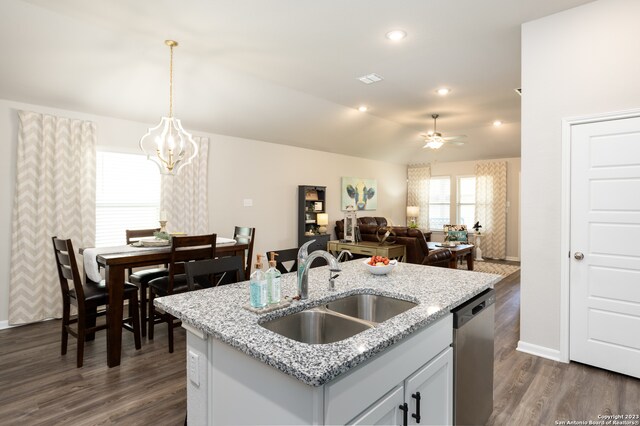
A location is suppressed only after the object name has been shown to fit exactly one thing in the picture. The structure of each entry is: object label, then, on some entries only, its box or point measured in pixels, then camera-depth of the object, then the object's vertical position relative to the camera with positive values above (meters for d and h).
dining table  2.86 -0.68
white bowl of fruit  2.19 -0.36
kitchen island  1.03 -0.53
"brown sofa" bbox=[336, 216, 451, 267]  5.39 -0.61
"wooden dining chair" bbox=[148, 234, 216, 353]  3.14 -0.55
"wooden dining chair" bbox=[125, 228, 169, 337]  3.56 -0.74
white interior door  2.66 -0.28
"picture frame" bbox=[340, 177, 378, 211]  8.02 +0.38
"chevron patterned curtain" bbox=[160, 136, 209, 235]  4.93 +0.17
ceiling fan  6.06 +1.21
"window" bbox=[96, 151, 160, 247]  4.48 +0.17
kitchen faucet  1.59 -0.26
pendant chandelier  3.42 +0.60
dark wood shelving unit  6.80 -0.01
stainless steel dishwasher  1.71 -0.80
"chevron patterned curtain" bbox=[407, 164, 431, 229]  9.74 +0.57
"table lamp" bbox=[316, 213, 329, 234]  6.96 -0.25
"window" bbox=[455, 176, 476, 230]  9.02 +0.22
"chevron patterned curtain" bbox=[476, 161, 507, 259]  8.32 +0.08
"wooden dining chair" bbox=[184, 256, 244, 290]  2.07 -0.37
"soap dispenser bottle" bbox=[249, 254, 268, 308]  1.48 -0.35
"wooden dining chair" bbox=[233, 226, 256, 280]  4.22 -0.35
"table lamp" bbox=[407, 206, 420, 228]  9.51 -0.08
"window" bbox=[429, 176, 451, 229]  9.48 +0.20
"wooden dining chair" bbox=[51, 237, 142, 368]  2.84 -0.77
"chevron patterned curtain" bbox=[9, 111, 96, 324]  3.81 +0.05
